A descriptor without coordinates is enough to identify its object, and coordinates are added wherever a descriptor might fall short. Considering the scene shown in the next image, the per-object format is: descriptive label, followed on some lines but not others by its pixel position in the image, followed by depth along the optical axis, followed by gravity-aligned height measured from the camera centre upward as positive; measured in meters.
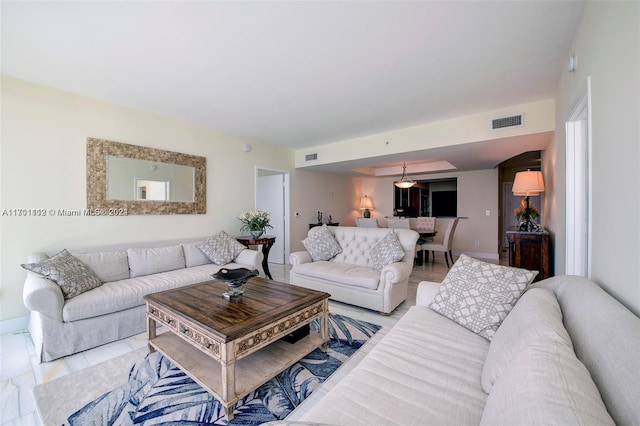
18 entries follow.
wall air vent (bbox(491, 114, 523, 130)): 3.43 +1.18
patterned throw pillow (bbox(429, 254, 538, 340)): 1.56 -0.53
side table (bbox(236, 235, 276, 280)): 4.36 -0.54
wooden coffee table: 1.59 -0.82
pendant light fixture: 6.43 +0.67
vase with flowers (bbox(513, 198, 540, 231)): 3.62 -0.09
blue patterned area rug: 1.55 -1.22
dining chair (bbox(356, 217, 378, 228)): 6.09 -0.29
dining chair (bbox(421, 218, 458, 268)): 5.25 -0.68
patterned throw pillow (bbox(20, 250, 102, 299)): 2.34 -0.58
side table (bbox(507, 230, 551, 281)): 3.23 -0.51
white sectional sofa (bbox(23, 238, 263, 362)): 2.15 -0.78
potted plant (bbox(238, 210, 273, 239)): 4.42 -0.19
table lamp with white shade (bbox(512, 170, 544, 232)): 3.45 +0.31
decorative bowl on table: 2.12 -0.55
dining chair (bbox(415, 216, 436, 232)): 6.13 -0.32
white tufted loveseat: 2.97 -0.75
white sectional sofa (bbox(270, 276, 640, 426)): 0.63 -0.49
